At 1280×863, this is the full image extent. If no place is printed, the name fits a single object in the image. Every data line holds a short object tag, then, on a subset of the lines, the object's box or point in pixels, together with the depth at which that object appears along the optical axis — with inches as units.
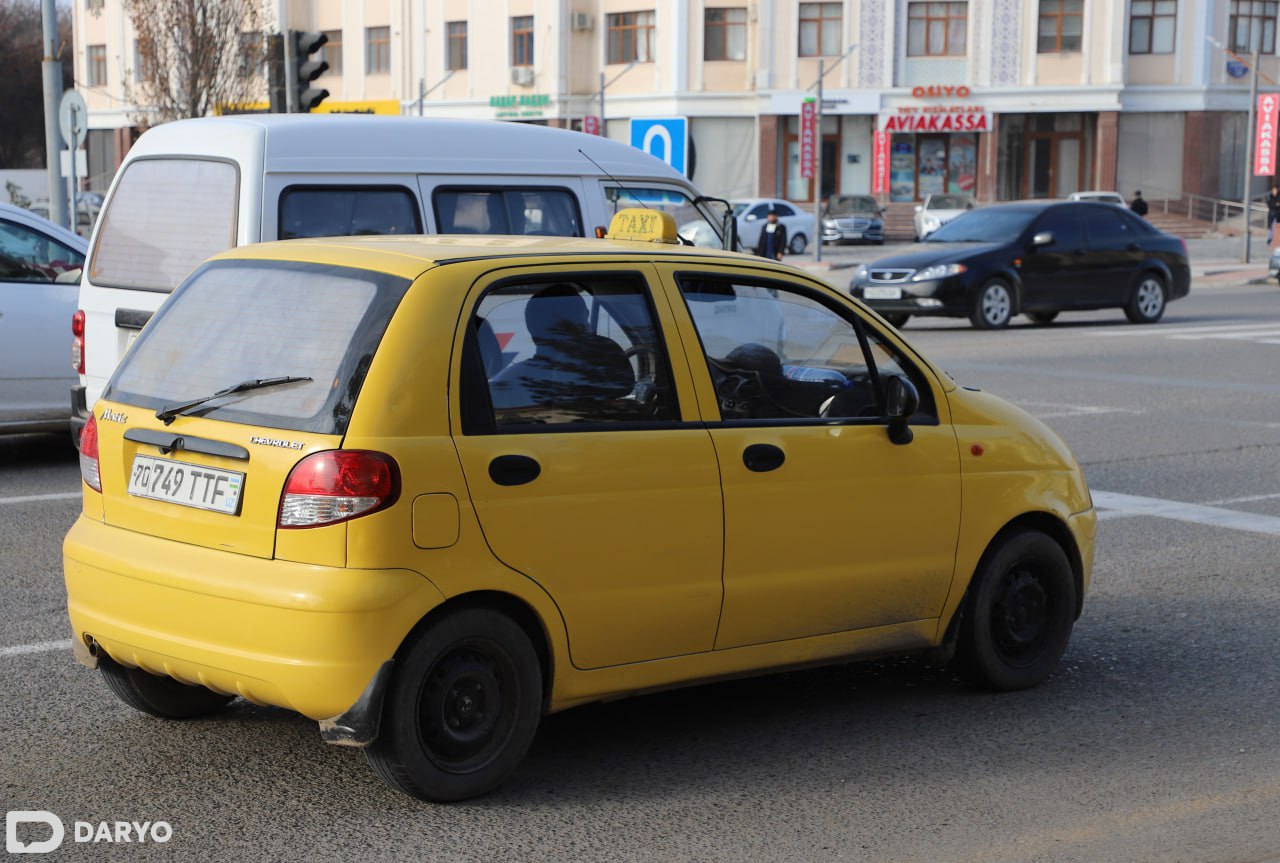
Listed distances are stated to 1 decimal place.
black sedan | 868.0
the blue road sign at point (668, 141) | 773.9
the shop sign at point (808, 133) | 2126.0
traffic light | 661.3
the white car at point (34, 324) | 423.2
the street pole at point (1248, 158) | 1590.8
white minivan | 340.2
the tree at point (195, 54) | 1403.8
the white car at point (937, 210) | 2091.5
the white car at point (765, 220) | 1866.4
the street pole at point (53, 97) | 901.8
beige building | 2331.4
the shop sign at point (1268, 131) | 1886.1
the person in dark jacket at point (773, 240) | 1316.4
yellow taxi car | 179.9
